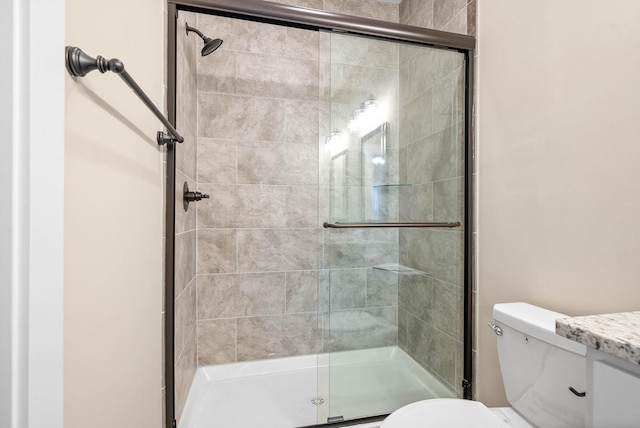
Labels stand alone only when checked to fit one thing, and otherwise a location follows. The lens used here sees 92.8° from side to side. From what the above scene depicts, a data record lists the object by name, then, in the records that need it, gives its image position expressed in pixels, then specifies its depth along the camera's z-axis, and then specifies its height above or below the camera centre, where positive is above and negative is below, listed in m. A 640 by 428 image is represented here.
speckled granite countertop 0.45 -0.19
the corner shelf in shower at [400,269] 1.46 -0.27
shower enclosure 1.34 +0.01
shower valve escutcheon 1.43 +0.08
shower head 1.40 +0.79
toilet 0.84 -0.52
